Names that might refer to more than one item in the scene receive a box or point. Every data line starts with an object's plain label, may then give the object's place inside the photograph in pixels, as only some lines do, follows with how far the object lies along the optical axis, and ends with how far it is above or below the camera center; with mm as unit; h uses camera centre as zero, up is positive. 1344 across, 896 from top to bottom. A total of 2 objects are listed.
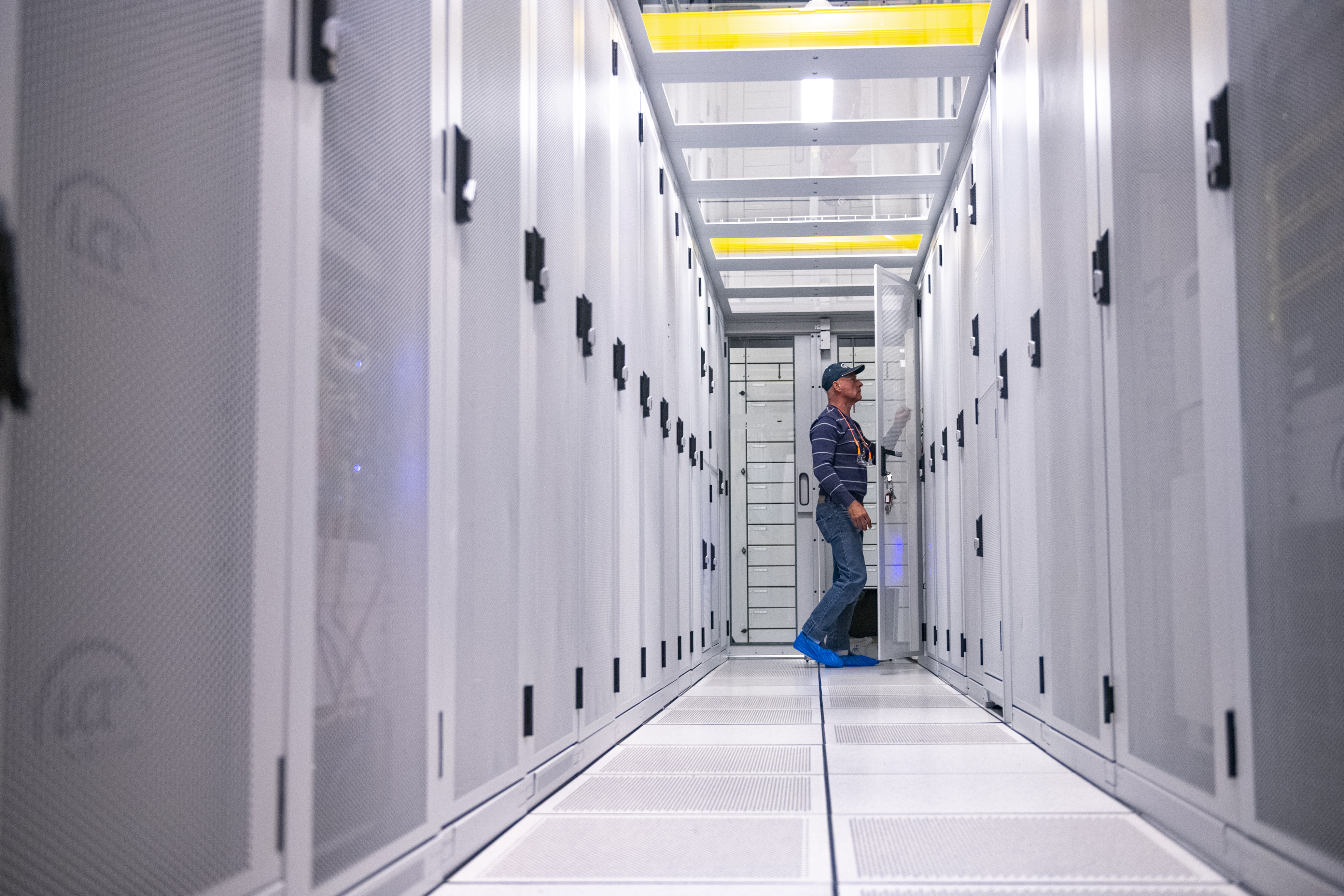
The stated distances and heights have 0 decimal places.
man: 6176 +101
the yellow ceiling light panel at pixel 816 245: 6992 +1808
